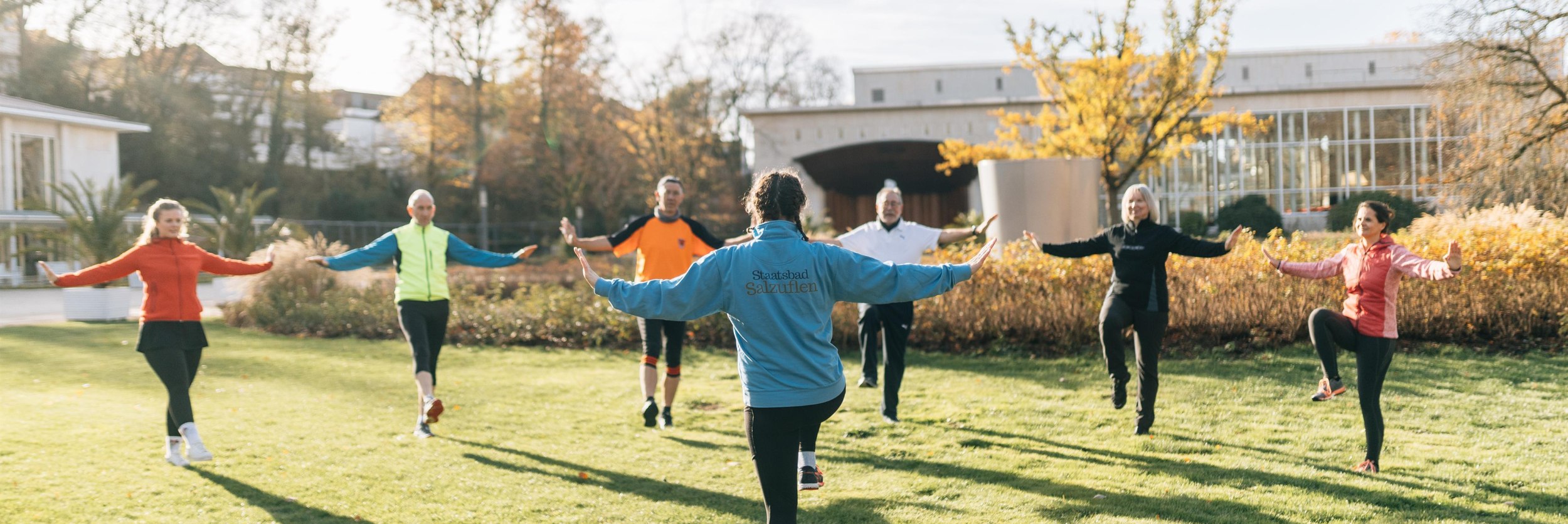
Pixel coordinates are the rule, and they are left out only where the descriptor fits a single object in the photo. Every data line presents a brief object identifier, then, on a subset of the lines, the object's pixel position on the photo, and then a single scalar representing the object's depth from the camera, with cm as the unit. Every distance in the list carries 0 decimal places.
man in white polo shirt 731
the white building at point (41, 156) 2656
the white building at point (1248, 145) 3103
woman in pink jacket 536
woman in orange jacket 607
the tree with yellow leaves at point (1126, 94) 1841
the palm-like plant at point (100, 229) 1727
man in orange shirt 716
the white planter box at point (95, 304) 1595
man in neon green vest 715
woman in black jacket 639
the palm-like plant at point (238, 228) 1948
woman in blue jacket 349
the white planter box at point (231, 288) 1620
